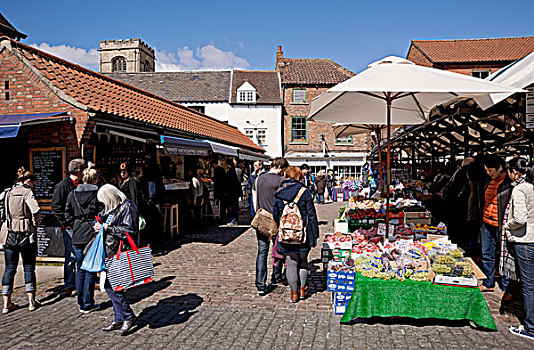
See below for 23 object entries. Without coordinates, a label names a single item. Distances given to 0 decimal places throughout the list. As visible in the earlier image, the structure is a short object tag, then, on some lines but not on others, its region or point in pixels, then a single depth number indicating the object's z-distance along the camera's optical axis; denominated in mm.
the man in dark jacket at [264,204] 5715
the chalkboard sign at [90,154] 7534
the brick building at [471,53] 32219
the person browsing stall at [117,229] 4387
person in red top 5433
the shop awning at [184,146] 8539
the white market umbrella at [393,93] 4434
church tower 51531
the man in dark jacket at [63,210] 5523
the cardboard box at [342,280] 4844
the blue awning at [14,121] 6121
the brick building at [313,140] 32469
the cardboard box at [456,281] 4402
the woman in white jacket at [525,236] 4270
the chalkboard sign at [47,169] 7445
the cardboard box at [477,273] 5076
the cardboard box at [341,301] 4867
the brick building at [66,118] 7137
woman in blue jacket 5160
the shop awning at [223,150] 11058
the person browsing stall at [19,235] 5133
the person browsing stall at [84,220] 5031
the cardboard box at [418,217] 6812
